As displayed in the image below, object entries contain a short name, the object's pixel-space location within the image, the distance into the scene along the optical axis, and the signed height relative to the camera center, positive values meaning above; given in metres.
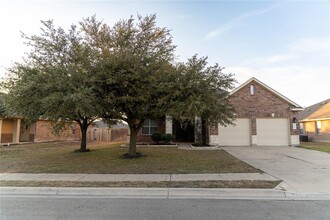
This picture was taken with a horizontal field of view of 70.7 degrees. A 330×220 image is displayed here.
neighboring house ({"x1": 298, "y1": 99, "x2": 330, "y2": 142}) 24.77 +0.87
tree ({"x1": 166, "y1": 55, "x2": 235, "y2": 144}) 9.89 +1.79
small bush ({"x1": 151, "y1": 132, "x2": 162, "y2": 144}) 20.28 -0.71
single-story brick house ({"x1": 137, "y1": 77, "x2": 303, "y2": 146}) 20.00 +0.93
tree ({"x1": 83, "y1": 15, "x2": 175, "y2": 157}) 10.12 +2.74
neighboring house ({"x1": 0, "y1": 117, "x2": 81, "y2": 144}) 22.87 -0.54
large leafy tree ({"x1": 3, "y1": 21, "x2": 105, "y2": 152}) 9.09 +2.05
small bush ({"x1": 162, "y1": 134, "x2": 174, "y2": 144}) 20.16 -0.78
